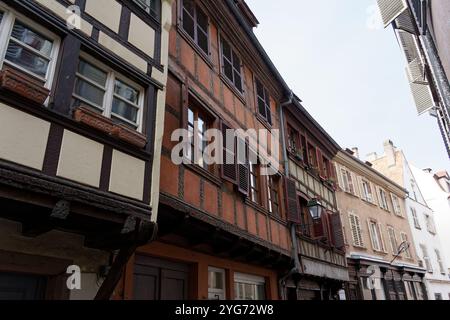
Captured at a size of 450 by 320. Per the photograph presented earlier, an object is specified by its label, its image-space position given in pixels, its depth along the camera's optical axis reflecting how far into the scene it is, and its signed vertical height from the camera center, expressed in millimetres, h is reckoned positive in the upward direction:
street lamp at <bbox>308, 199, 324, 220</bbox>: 9508 +2618
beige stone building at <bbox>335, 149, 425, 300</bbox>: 14797 +3423
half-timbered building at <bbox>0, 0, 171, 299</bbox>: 3307 +1727
